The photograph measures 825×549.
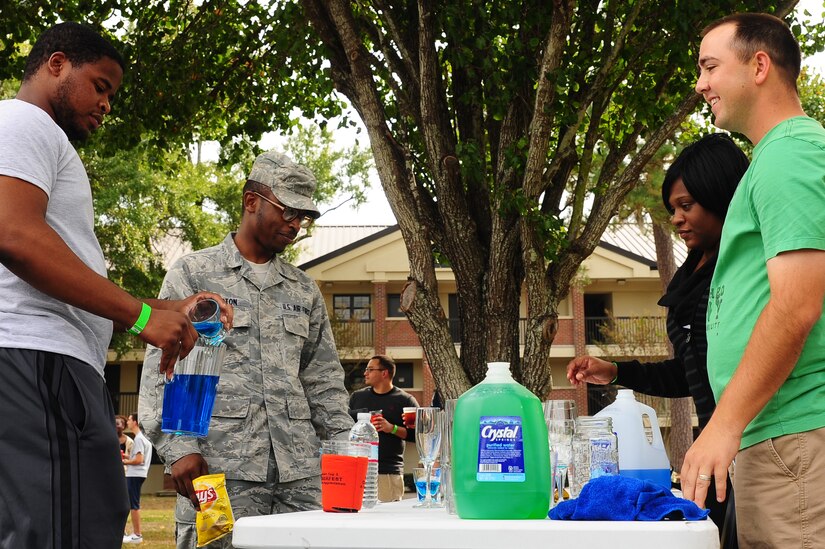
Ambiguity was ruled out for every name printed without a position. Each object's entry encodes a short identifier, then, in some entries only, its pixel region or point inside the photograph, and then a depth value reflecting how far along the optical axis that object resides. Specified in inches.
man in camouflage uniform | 149.1
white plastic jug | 120.6
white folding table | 68.3
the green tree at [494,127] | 273.7
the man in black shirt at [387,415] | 402.6
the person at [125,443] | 691.1
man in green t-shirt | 86.2
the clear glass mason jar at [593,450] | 101.3
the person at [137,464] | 642.8
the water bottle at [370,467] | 108.2
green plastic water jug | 78.7
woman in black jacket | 129.5
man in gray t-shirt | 96.7
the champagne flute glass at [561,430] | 110.1
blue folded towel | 74.0
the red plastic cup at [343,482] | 97.9
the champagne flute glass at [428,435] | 113.9
